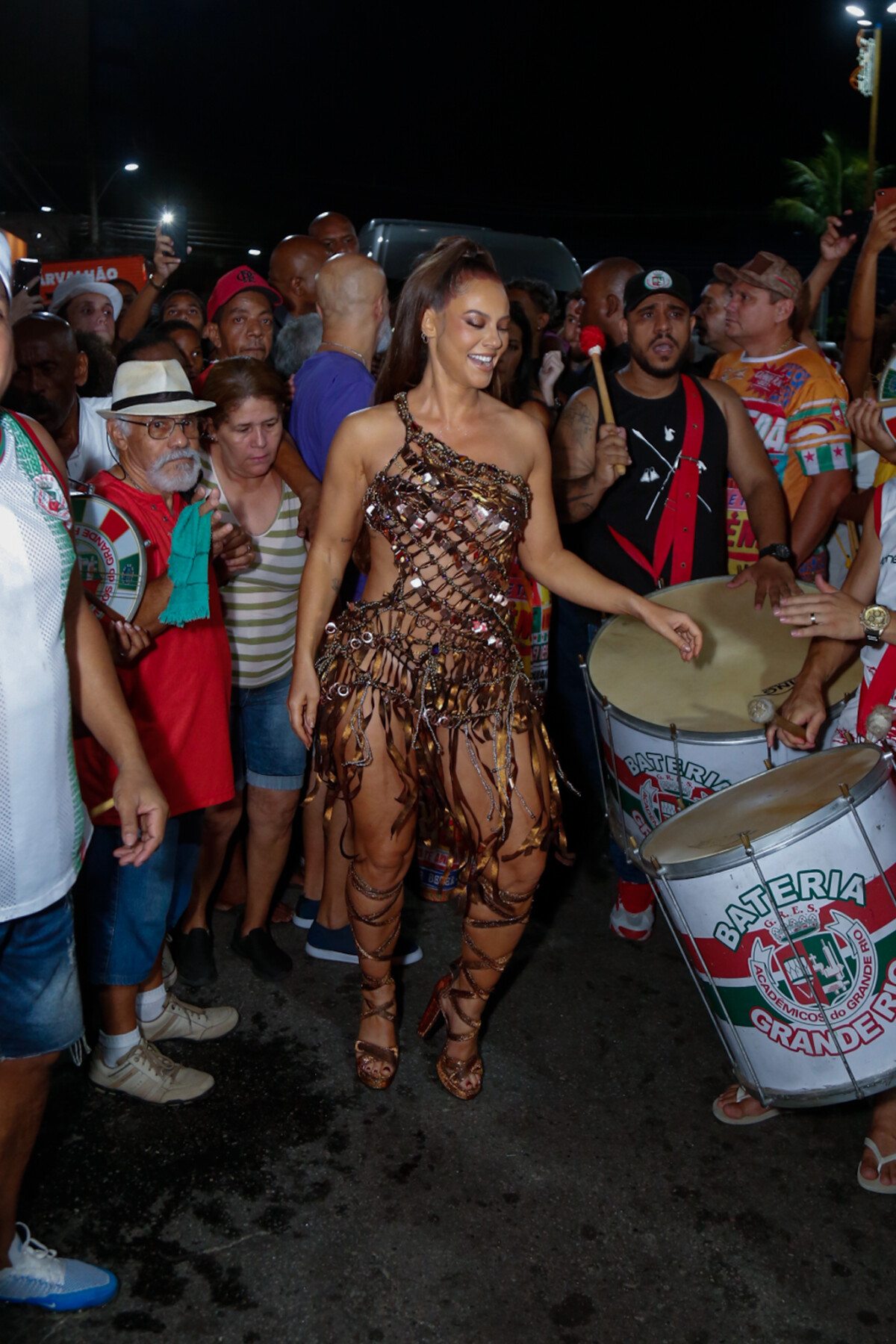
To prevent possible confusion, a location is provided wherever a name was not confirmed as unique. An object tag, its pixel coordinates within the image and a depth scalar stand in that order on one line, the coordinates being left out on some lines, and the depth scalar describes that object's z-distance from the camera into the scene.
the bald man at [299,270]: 5.42
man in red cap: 4.96
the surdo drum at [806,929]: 2.15
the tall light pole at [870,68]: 16.20
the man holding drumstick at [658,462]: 3.74
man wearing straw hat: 2.84
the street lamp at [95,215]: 15.88
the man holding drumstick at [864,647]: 2.56
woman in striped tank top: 3.34
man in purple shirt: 3.68
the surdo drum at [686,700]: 2.84
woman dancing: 2.69
